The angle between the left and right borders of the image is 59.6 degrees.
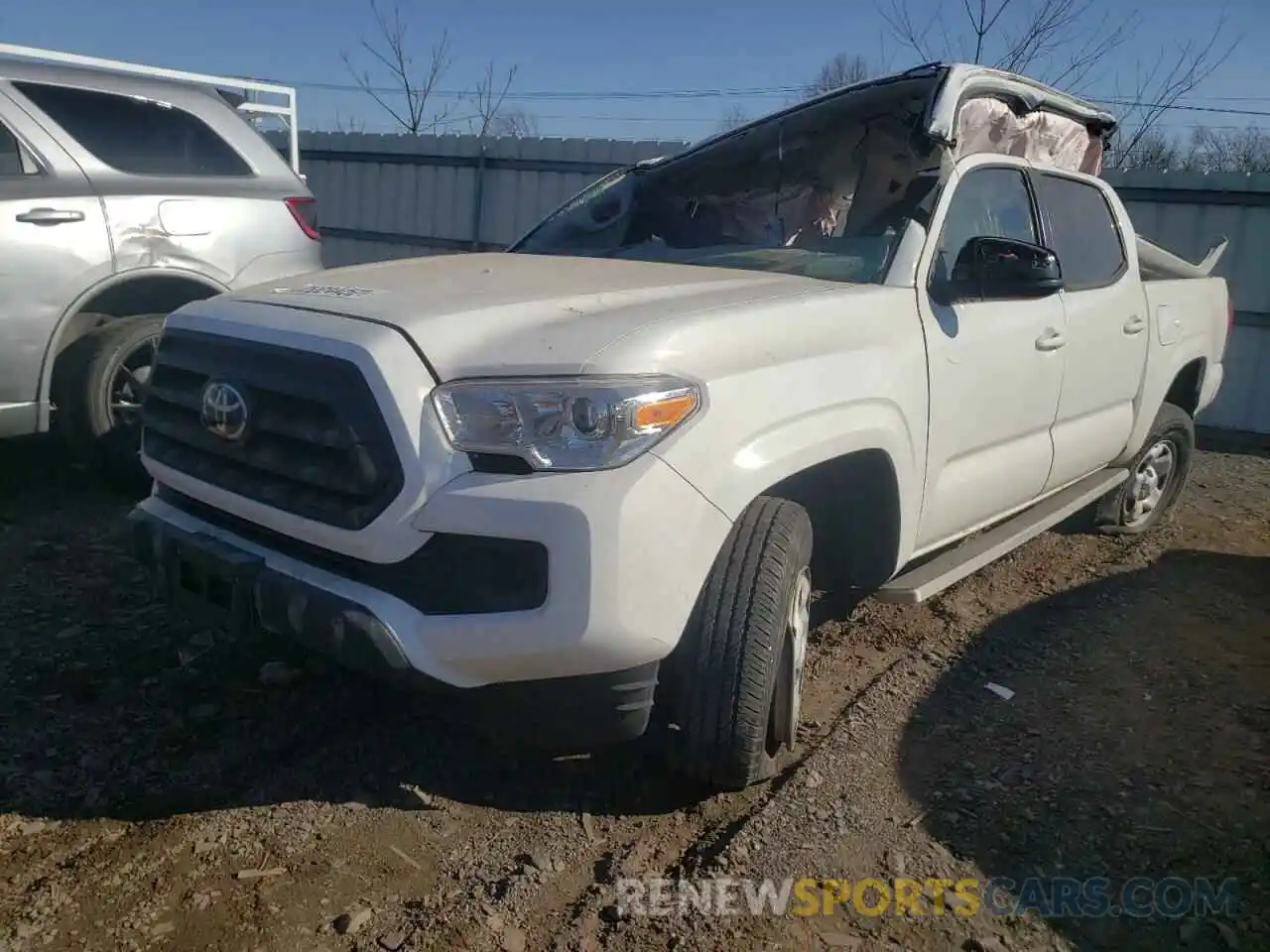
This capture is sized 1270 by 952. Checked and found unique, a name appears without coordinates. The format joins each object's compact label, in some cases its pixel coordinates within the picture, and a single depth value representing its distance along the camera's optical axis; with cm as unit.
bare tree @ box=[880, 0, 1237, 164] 1741
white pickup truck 240
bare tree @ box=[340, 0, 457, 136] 2673
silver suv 461
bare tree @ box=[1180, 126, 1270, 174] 2006
